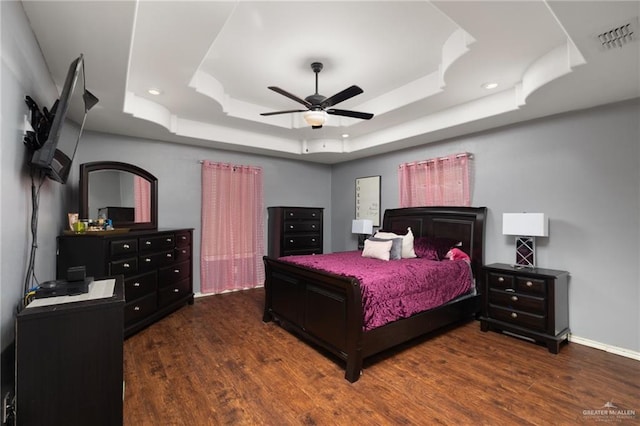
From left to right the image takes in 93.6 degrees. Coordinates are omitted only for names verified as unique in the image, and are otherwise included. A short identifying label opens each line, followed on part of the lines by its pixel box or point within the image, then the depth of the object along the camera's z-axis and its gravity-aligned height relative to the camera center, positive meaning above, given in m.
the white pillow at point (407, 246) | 3.90 -0.44
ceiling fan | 2.80 +0.98
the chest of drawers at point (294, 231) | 5.09 -0.32
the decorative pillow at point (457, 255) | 3.74 -0.54
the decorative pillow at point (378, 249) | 3.68 -0.47
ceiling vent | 1.72 +1.05
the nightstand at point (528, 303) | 2.87 -0.93
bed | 2.41 -0.90
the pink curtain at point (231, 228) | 4.79 -0.26
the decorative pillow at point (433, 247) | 3.78 -0.44
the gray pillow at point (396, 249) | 3.74 -0.46
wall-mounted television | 1.62 +0.46
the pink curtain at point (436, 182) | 4.01 +0.44
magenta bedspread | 2.55 -0.67
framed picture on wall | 5.31 +0.26
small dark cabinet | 1.34 -0.70
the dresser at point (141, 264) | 2.87 -0.55
